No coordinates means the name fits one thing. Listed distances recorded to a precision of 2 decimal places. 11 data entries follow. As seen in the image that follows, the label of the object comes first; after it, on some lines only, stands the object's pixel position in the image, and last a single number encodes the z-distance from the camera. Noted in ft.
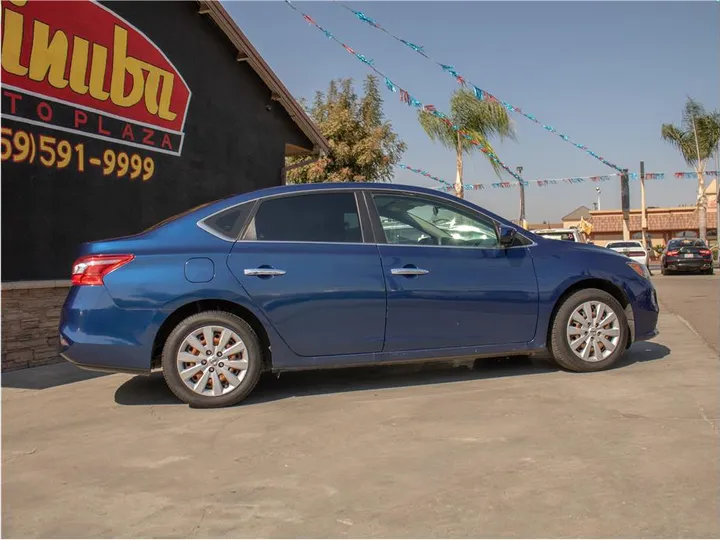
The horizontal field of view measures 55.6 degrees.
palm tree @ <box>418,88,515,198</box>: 69.87
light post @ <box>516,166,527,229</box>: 110.93
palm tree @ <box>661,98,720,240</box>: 113.60
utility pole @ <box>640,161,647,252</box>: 111.45
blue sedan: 16.17
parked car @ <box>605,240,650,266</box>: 76.95
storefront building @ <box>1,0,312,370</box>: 22.27
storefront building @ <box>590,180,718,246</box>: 173.47
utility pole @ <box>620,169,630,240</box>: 93.86
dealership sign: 22.26
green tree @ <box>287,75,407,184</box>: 66.08
